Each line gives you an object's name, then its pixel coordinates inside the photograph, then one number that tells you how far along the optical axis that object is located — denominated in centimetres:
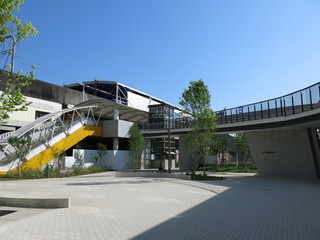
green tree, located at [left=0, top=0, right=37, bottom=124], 927
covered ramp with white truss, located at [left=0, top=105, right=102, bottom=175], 2380
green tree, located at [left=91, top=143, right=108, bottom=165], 3178
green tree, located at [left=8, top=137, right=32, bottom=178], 2158
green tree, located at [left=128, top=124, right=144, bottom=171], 3319
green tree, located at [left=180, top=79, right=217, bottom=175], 2344
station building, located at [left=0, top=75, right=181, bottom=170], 3234
